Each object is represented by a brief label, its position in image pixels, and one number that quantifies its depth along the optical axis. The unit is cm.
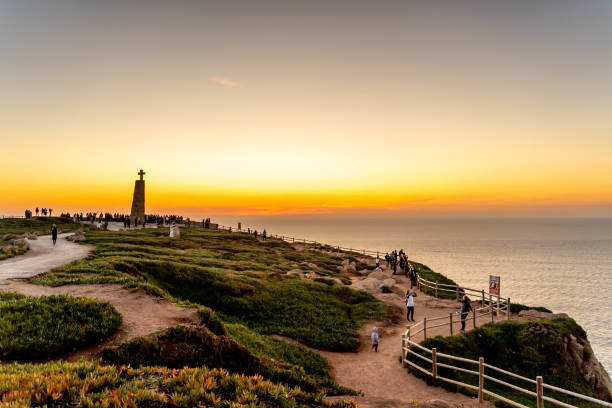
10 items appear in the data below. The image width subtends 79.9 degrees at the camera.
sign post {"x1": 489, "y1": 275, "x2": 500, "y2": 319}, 2656
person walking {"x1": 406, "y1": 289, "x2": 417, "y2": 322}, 2623
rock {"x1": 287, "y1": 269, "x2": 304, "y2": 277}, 3704
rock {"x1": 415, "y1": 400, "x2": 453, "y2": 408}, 921
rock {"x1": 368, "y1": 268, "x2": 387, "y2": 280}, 4123
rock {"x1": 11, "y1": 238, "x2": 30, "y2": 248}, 3379
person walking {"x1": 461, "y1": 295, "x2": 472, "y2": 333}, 2297
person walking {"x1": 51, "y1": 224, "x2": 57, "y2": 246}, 3865
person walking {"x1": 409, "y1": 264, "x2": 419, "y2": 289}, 3878
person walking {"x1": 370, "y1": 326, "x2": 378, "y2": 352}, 2094
